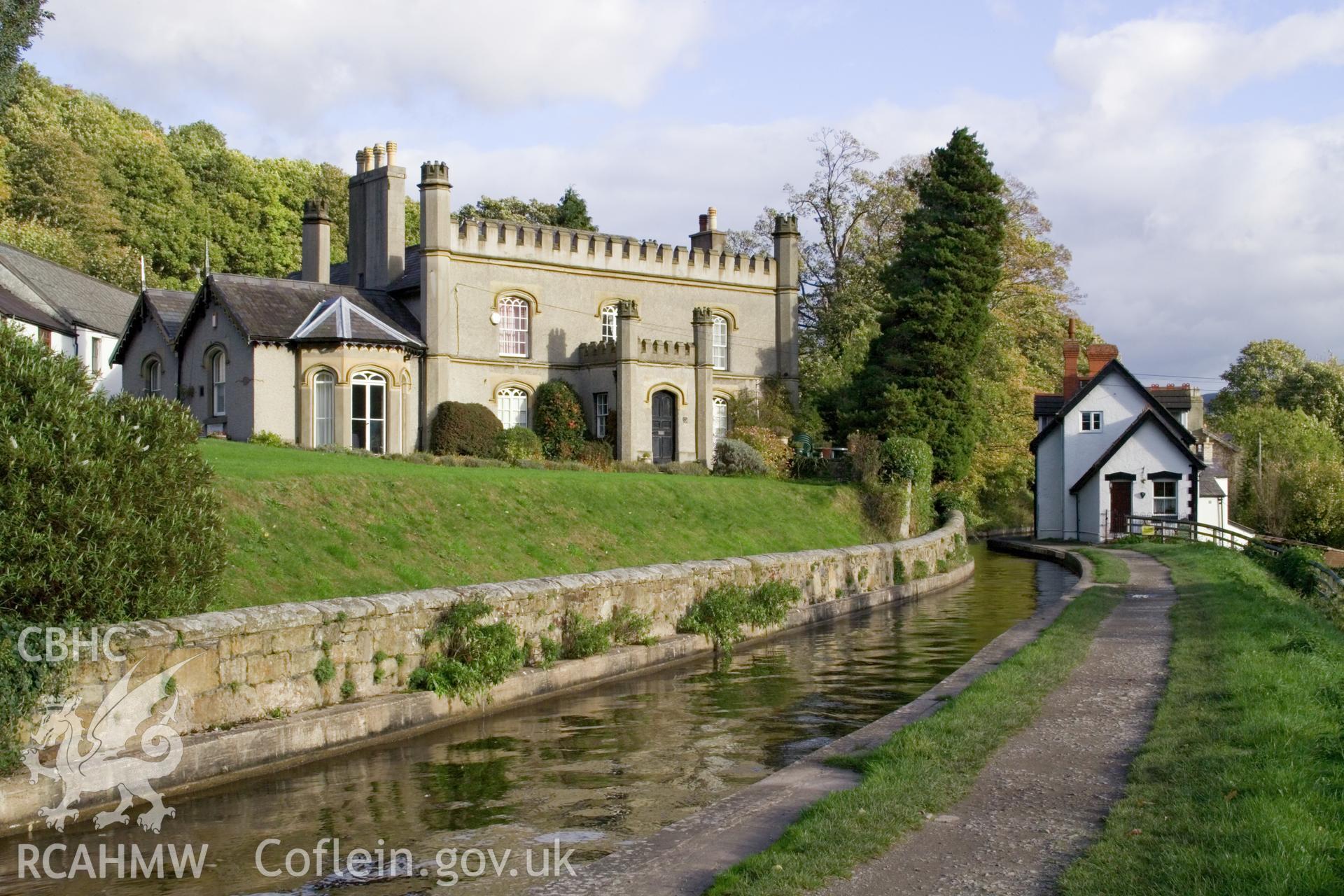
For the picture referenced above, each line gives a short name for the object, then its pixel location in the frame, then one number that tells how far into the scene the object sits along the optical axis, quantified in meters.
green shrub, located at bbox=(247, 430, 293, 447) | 32.75
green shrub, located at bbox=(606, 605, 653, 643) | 15.66
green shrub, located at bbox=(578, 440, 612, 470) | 37.97
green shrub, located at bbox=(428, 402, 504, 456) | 37.06
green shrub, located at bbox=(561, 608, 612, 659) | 14.63
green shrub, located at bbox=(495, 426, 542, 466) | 36.50
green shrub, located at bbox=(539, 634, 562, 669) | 14.05
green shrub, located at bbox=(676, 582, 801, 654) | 17.38
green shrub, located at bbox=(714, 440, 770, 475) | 38.16
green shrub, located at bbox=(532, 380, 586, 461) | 39.81
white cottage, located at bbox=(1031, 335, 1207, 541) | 44.00
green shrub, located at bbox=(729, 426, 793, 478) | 38.94
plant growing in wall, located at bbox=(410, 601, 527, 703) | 12.28
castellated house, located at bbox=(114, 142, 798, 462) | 34.78
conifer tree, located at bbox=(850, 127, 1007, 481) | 41.25
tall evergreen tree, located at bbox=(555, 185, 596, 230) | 63.31
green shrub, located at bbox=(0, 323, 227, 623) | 9.28
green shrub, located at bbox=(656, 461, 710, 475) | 38.45
